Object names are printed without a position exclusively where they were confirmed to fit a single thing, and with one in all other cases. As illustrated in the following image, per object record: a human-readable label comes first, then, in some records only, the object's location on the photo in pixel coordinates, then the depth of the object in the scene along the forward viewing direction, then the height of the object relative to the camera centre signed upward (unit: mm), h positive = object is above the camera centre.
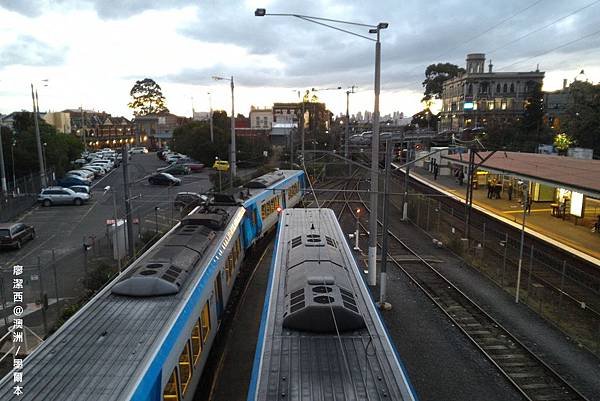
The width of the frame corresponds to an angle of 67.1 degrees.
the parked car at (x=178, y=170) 55062 -5313
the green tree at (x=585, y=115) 42969 +903
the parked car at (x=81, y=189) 38906 -5345
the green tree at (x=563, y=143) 52281 -2173
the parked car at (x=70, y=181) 43650 -5313
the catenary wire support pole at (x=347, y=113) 36006 +1140
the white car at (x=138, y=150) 89125 -4802
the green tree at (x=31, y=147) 41531 -2001
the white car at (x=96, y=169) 54844 -5194
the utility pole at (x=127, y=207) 16200 -2941
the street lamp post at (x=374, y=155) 16531 -1164
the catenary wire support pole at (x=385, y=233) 15508 -3827
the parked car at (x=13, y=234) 23203 -5579
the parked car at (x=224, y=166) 47625 -4244
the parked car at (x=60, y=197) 36500 -5622
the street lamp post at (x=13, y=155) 39750 -2522
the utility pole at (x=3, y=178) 34938 -3960
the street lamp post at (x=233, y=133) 34875 -610
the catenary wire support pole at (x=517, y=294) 16888 -6312
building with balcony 72688 +4943
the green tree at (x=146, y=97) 118250 +7547
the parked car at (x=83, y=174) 48350 -5113
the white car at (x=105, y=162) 60200 -4848
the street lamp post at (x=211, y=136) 56256 -1286
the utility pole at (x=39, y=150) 36478 -1963
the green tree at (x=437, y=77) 99125 +10495
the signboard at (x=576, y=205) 28953 -5207
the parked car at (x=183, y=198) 34200 -5500
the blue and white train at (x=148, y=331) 6418 -3567
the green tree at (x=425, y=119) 97875 +1255
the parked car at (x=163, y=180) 45547 -5418
